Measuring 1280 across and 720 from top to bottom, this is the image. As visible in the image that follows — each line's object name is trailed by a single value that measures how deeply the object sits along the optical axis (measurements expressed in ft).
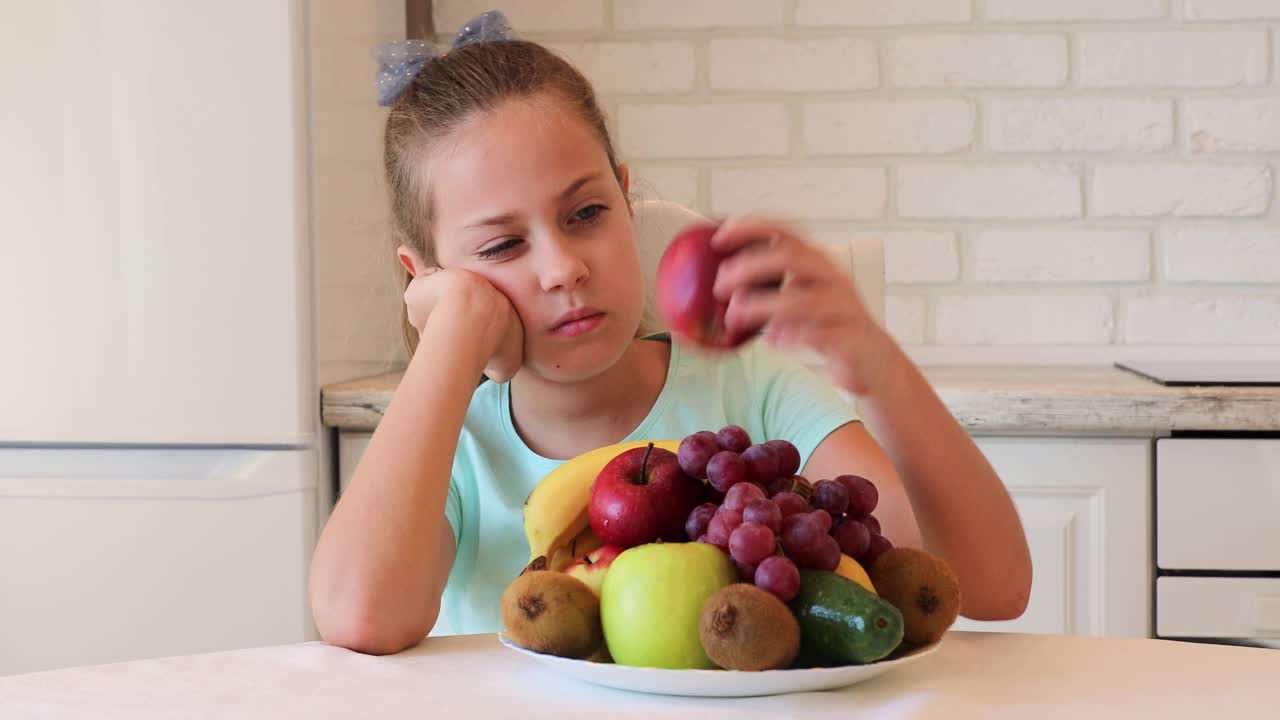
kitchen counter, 5.08
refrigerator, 5.42
